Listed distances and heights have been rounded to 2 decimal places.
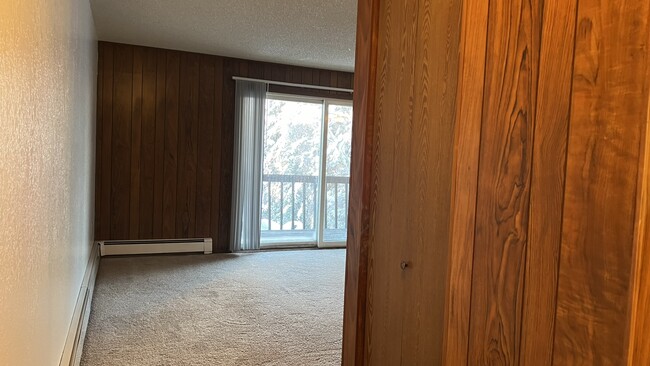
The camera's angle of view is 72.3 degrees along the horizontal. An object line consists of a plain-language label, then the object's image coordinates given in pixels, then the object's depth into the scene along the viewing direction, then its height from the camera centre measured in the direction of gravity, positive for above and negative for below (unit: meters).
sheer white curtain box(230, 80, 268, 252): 5.06 +0.01
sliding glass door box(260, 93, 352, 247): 5.39 -0.08
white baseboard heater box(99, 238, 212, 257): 4.64 -0.95
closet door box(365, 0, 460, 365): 1.14 -0.03
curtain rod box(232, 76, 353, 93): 5.07 +0.96
